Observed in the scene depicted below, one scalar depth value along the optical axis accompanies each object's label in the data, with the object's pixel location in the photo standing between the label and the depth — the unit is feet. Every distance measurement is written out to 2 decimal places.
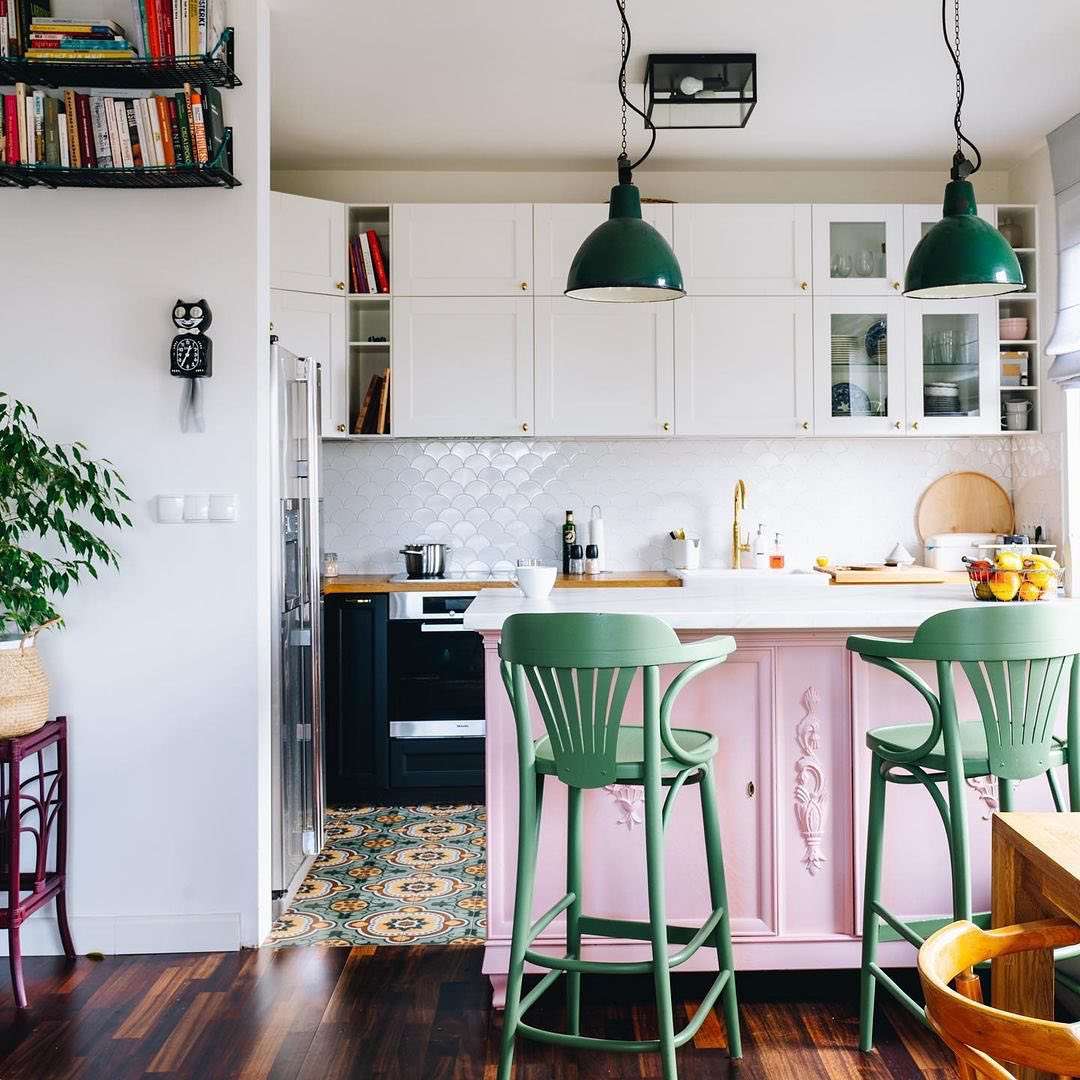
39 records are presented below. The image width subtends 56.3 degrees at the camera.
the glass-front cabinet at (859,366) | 14.69
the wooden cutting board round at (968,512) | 15.69
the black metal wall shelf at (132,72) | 8.87
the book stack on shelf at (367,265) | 14.47
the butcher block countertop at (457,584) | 13.58
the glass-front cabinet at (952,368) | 14.73
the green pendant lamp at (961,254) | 8.43
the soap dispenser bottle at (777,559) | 15.30
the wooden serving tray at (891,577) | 13.93
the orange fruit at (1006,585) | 8.48
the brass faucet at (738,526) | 15.37
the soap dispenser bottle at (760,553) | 15.37
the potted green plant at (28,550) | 8.20
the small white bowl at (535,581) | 9.11
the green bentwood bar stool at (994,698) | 6.42
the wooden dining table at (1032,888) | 3.84
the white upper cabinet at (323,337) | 14.05
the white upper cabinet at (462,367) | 14.43
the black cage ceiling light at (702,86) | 11.47
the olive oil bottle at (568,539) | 15.26
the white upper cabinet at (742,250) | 14.60
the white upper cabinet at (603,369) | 14.53
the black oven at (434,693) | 13.67
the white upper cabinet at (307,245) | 13.97
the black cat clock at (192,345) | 9.17
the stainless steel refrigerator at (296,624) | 9.97
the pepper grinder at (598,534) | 15.40
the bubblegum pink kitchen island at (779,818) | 8.12
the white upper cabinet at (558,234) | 14.47
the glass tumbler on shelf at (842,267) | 14.79
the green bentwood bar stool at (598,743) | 6.24
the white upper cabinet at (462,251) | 14.43
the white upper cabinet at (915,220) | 14.67
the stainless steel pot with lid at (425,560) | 14.44
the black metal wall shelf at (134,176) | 8.89
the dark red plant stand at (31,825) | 8.12
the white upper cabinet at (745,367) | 14.64
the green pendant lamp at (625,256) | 8.14
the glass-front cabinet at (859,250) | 14.66
